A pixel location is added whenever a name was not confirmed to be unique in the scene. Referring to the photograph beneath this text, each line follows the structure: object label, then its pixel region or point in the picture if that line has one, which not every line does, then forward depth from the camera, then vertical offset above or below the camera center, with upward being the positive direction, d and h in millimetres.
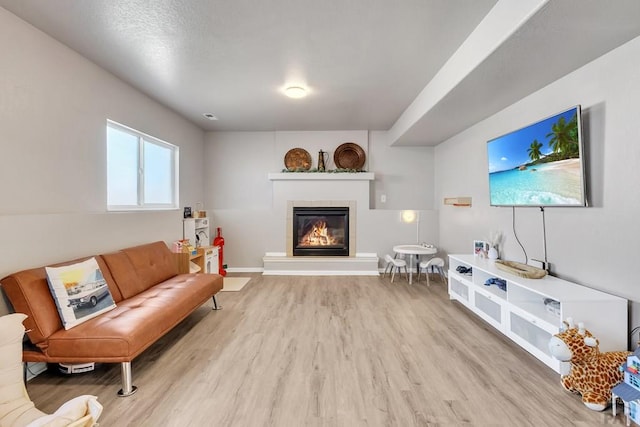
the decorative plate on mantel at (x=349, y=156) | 5375 +1093
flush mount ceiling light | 3271 +1422
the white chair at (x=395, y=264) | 4512 -788
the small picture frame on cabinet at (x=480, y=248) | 3512 -435
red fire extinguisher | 4906 -599
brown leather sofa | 1820 -752
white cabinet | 1953 -767
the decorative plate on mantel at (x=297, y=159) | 5367 +1038
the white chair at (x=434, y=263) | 4352 -751
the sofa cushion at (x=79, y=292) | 1953 -556
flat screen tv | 2201 +446
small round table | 4475 -569
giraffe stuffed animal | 1714 -933
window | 3184 +571
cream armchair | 1229 -863
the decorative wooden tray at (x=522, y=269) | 2465 -510
